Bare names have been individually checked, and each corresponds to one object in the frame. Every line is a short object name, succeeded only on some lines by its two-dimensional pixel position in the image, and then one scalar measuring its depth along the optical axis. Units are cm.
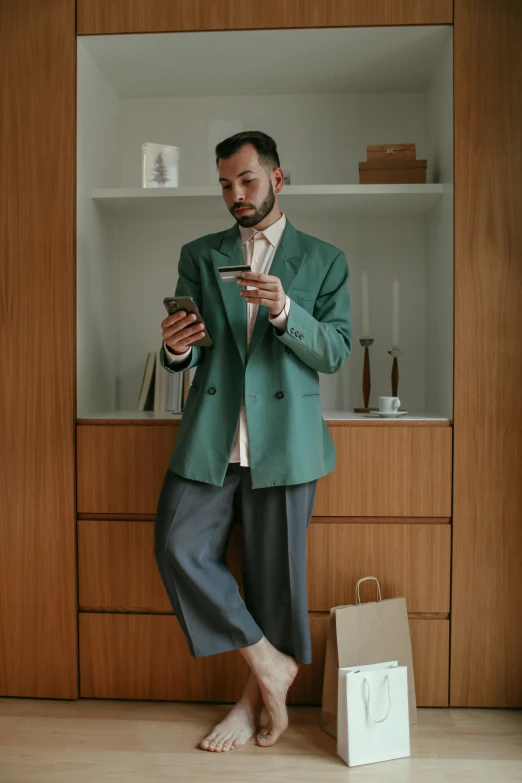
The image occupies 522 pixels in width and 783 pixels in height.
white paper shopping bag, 171
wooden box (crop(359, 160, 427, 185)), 217
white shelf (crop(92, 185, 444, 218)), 207
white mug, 202
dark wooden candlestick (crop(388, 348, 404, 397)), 231
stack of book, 228
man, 176
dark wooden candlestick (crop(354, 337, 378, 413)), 231
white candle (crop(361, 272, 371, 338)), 229
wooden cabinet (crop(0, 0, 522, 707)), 195
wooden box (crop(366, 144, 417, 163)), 218
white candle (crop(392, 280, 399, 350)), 229
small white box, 222
